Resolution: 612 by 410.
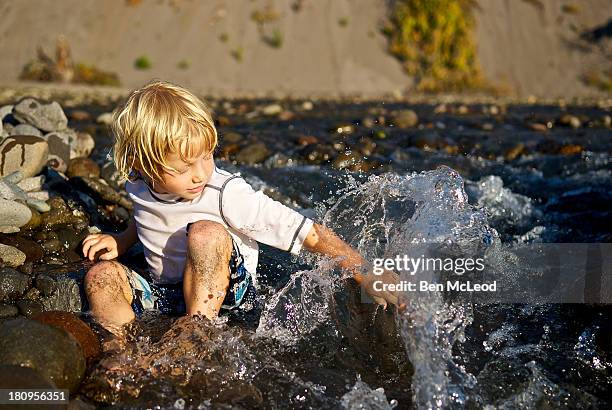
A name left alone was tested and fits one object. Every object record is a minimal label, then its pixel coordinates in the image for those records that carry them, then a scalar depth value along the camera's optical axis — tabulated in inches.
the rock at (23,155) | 187.6
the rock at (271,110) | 418.7
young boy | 120.3
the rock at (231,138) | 294.6
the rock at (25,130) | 215.2
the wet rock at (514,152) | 303.8
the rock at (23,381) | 98.2
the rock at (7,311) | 139.3
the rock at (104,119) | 342.3
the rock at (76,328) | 116.3
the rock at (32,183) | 185.2
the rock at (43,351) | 104.0
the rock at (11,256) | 152.6
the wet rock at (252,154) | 271.7
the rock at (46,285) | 146.9
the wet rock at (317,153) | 274.7
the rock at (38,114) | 221.8
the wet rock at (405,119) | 376.3
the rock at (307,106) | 476.7
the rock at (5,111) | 231.2
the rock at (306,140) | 301.2
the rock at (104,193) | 188.1
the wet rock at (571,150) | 310.7
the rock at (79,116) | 362.3
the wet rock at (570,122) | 393.3
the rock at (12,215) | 160.6
